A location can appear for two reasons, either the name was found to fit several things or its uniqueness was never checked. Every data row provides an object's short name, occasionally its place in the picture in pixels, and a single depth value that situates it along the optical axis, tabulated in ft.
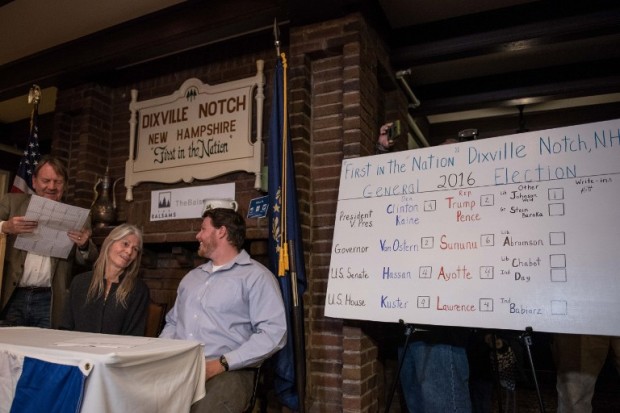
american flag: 10.30
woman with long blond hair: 6.74
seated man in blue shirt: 5.88
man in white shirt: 7.88
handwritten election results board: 5.80
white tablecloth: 3.78
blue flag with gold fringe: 7.07
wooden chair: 8.16
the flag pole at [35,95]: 10.19
